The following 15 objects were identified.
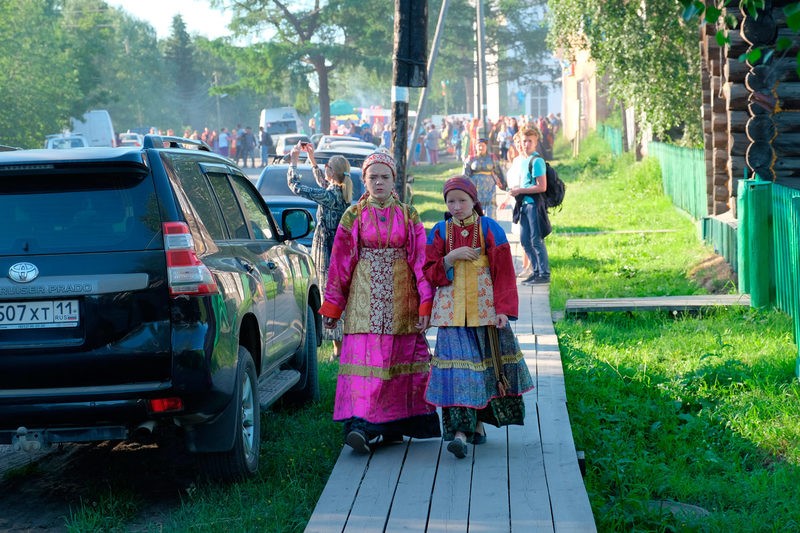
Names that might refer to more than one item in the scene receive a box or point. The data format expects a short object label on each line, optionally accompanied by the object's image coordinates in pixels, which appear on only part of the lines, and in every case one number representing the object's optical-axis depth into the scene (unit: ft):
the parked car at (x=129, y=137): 197.77
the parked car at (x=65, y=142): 144.32
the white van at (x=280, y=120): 207.51
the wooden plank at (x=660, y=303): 35.19
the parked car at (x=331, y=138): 128.22
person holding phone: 32.91
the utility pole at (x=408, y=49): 36.17
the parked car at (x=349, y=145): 98.72
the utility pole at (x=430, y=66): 49.09
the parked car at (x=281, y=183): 51.25
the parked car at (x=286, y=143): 162.53
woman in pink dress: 20.30
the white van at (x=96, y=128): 198.49
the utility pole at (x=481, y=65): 114.21
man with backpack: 43.34
